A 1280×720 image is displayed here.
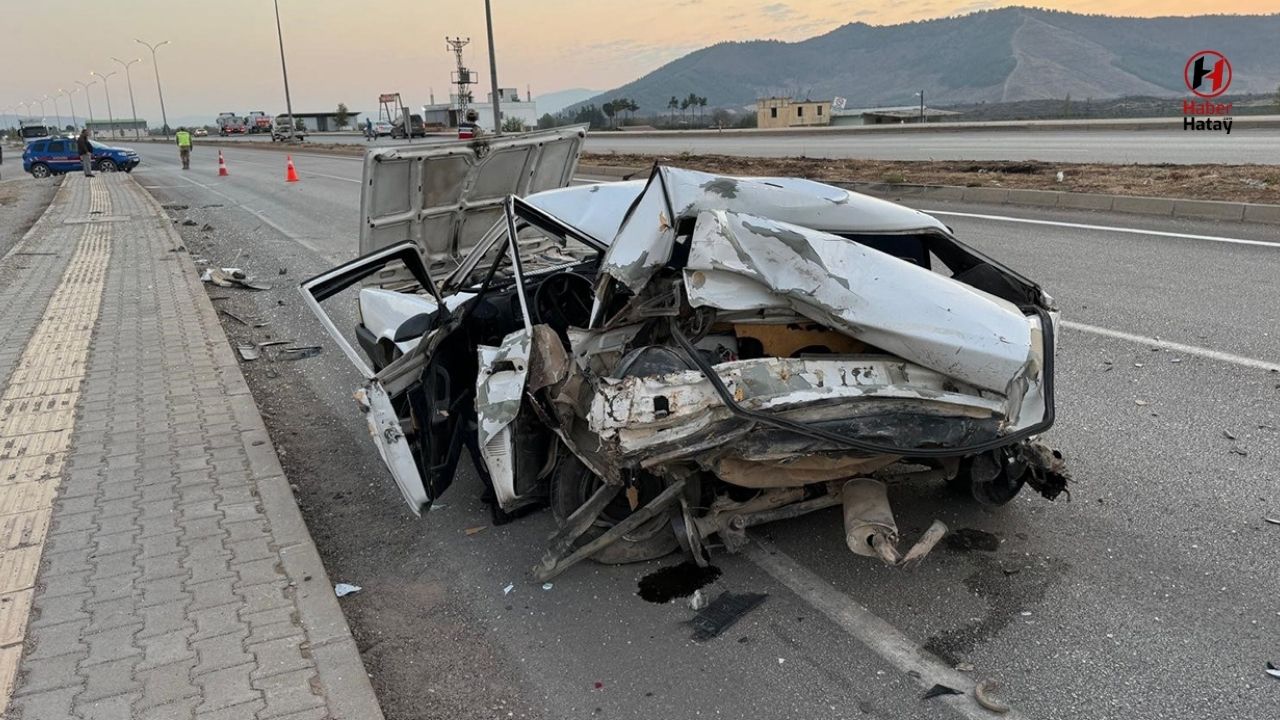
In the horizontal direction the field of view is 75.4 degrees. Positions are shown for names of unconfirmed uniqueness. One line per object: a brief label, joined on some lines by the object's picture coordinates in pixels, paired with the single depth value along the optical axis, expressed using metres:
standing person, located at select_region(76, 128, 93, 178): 30.53
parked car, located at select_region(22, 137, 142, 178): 34.19
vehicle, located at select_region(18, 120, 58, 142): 72.81
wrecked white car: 2.72
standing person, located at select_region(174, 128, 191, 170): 34.66
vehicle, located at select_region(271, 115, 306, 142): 66.25
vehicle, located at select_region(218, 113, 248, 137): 88.25
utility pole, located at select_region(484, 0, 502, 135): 24.69
